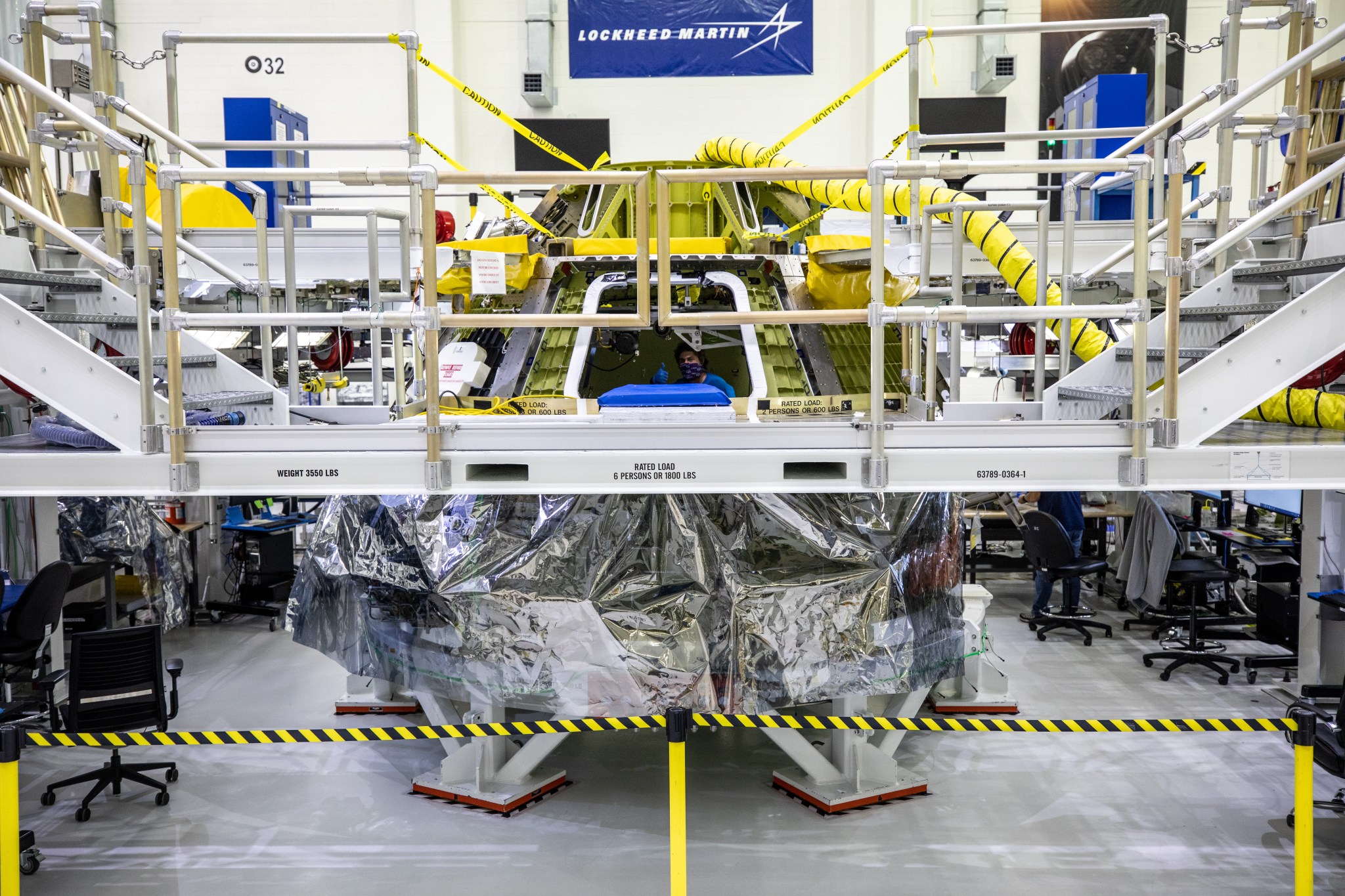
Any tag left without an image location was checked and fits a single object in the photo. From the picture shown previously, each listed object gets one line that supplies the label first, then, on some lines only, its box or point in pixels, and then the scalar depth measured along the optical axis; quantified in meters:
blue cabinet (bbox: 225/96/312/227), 10.41
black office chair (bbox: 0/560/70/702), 6.01
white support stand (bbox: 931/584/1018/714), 6.86
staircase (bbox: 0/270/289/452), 3.79
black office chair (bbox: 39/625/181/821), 5.22
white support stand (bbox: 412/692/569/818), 5.47
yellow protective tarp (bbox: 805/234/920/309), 5.88
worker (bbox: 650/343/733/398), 6.23
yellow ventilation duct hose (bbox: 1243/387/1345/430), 4.36
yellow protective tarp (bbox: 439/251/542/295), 5.63
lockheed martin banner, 14.32
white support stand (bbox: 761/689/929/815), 5.46
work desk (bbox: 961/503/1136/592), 10.20
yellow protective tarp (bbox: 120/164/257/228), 7.96
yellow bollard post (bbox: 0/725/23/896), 3.82
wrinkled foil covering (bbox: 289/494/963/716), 4.83
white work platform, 3.75
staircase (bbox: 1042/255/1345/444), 3.71
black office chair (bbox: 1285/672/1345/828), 4.54
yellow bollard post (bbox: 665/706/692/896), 4.03
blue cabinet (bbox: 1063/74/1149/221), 8.81
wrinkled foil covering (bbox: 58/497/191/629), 8.20
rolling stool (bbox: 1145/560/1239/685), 7.54
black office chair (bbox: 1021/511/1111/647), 8.28
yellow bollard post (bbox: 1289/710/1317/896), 3.93
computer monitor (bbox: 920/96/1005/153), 14.25
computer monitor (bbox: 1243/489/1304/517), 8.34
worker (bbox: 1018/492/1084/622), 8.88
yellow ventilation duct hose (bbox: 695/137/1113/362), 5.65
